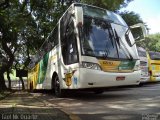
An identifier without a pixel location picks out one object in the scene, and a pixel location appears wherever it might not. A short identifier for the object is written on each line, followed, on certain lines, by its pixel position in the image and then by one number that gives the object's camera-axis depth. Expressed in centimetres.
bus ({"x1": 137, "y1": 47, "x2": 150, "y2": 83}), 680
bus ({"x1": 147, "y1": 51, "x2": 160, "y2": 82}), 706
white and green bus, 407
